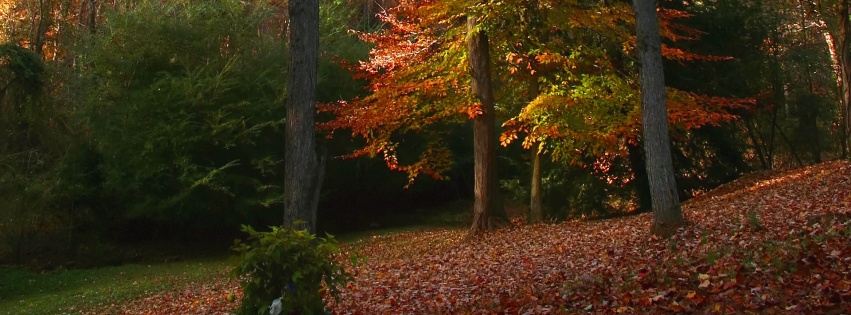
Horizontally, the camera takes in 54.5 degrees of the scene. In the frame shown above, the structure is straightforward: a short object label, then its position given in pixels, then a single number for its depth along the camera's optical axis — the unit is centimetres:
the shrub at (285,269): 791
